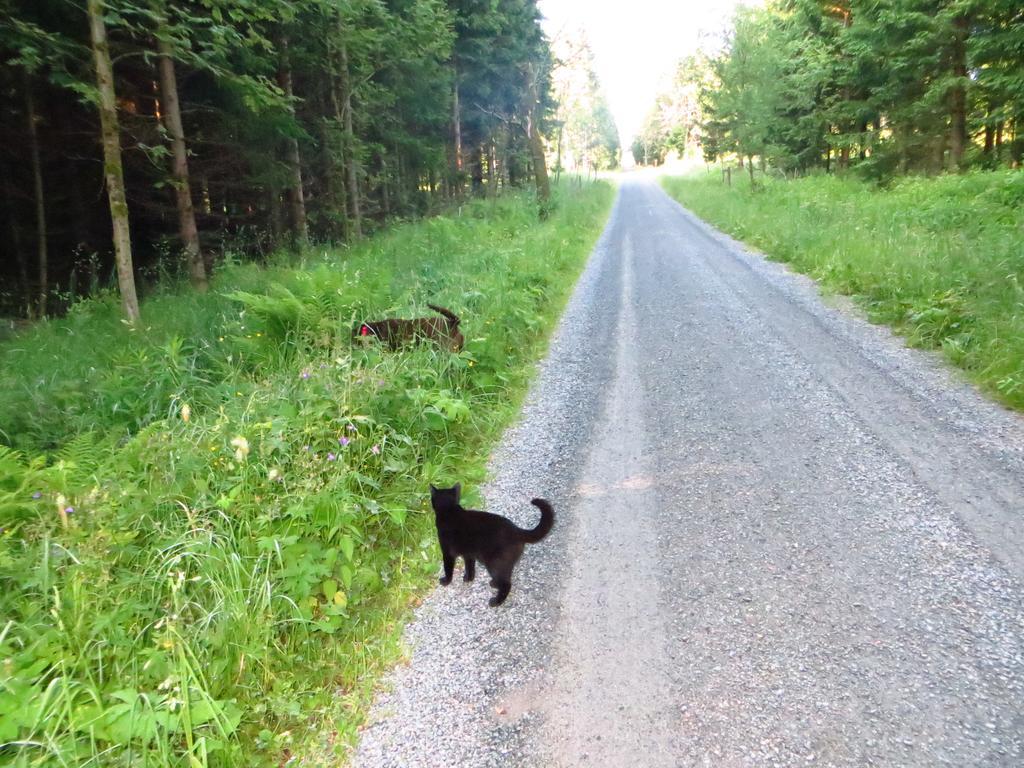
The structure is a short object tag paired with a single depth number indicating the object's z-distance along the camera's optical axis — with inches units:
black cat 124.7
